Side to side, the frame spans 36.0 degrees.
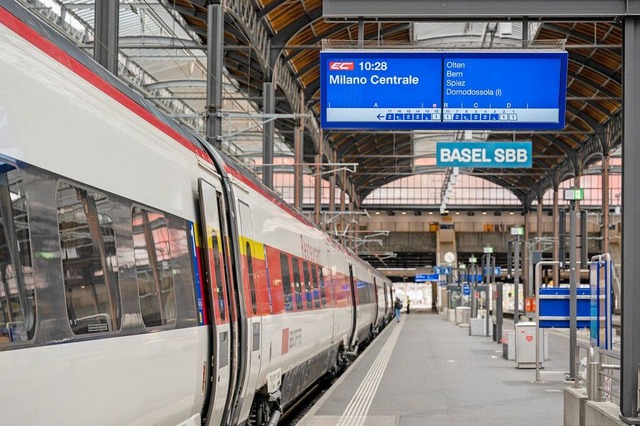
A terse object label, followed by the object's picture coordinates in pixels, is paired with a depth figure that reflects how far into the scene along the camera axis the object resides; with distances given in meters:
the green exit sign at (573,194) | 19.61
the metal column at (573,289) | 19.00
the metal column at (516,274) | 33.00
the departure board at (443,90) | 14.77
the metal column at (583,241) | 32.42
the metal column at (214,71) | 21.70
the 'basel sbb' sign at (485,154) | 24.38
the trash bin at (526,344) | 24.44
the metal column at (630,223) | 9.70
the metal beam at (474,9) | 10.43
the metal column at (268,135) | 33.03
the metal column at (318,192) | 45.37
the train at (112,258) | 4.91
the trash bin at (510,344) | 28.47
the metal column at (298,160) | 38.34
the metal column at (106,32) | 15.11
